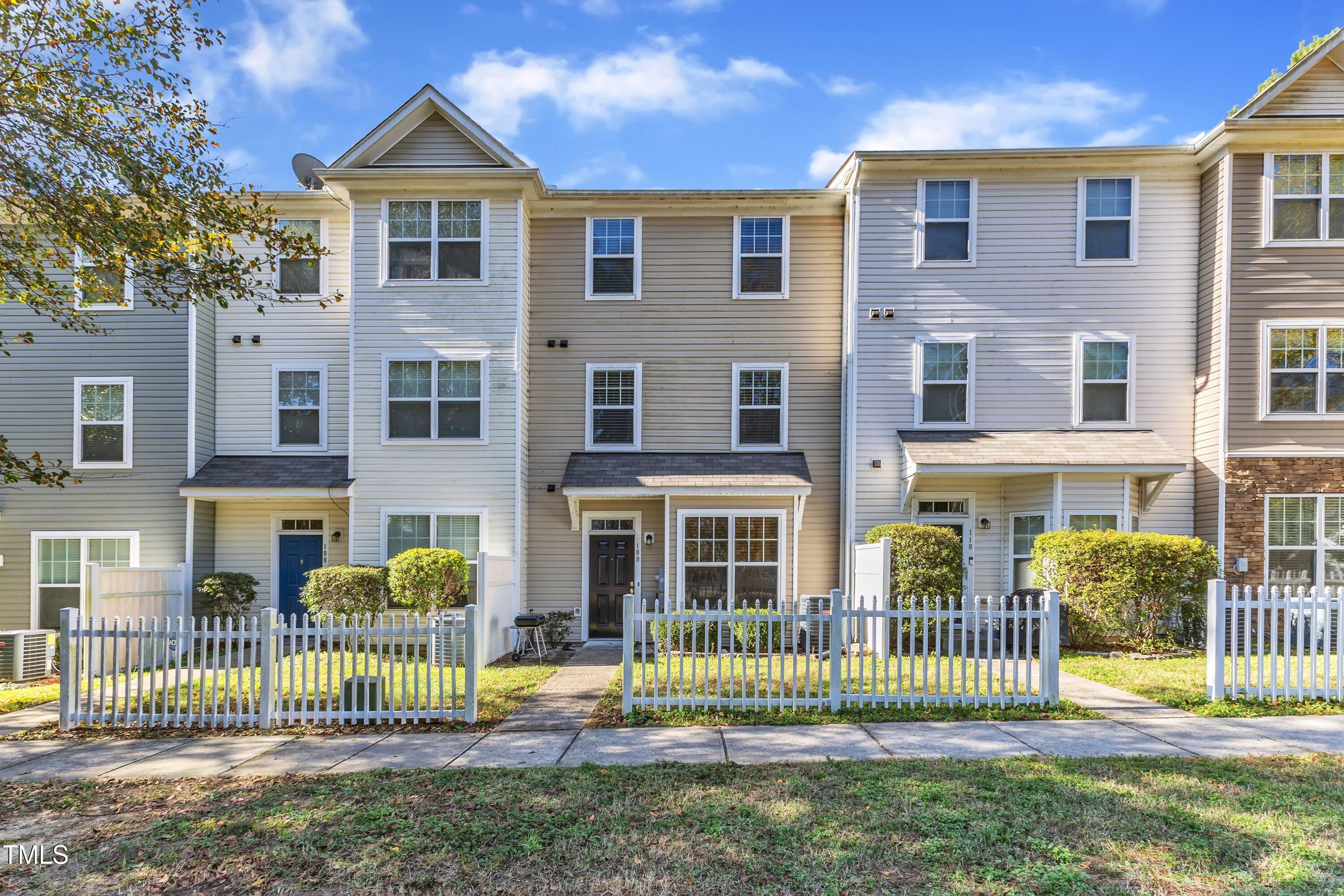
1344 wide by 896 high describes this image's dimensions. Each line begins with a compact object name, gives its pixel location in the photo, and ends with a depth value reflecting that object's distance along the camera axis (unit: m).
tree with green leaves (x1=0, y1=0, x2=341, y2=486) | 7.41
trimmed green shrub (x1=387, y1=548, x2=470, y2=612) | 12.45
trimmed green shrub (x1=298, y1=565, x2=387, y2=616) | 12.59
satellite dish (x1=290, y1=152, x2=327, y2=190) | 15.67
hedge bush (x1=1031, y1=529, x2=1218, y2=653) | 11.50
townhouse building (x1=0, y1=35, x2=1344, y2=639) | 12.88
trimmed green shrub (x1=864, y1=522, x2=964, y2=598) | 11.91
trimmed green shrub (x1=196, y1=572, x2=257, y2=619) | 13.72
